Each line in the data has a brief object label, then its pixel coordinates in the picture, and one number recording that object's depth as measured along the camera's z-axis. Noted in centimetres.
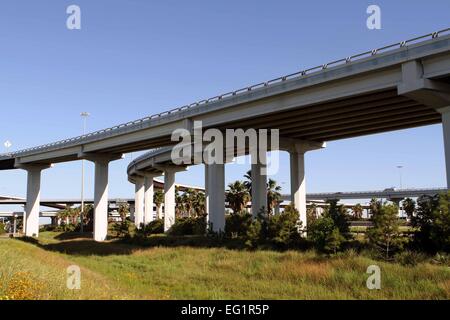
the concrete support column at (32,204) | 7694
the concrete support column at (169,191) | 7219
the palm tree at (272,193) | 6788
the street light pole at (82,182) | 7582
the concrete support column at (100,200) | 6181
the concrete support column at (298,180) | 4759
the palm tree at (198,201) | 9181
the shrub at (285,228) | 3416
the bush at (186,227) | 6239
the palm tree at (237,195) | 6956
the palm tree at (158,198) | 10519
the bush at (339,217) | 3064
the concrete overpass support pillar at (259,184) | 4819
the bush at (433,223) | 2434
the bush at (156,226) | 7104
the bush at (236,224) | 4291
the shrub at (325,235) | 2858
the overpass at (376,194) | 10722
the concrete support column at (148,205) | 7836
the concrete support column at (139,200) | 7945
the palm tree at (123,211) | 11653
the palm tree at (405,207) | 5962
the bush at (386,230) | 2639
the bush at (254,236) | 3562
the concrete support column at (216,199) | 4381
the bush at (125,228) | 5648
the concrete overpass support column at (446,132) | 2769
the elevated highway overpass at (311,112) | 2770
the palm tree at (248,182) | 6106
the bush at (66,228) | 9375
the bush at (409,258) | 2366
